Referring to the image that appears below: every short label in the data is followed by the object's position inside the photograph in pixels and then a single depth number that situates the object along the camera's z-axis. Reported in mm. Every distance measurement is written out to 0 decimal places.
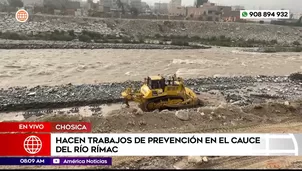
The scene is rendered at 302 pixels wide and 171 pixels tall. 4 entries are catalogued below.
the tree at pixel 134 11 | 57422
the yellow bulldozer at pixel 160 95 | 11367
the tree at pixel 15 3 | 62322
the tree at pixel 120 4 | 60662
